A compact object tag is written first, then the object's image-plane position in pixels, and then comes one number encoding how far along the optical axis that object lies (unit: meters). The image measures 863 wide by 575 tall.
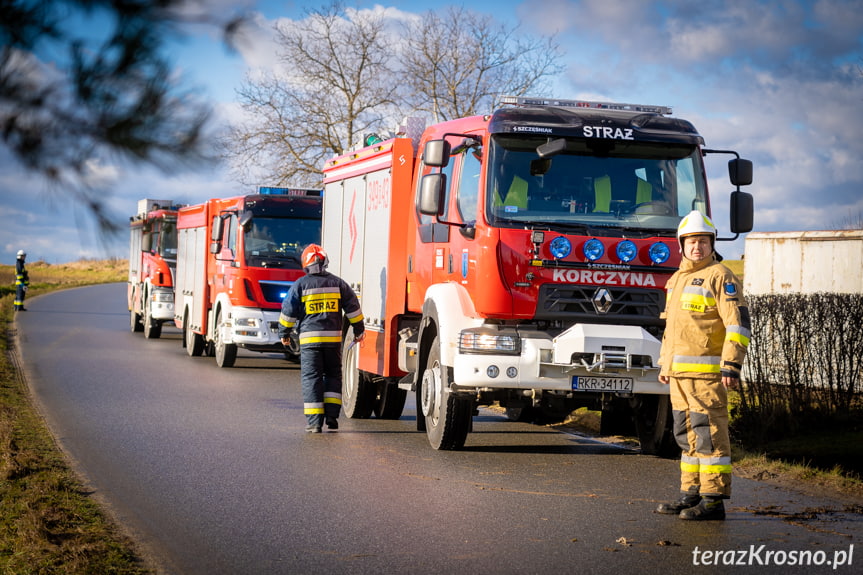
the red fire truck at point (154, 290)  26.88
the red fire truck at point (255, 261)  19.58
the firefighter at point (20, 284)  33.41
